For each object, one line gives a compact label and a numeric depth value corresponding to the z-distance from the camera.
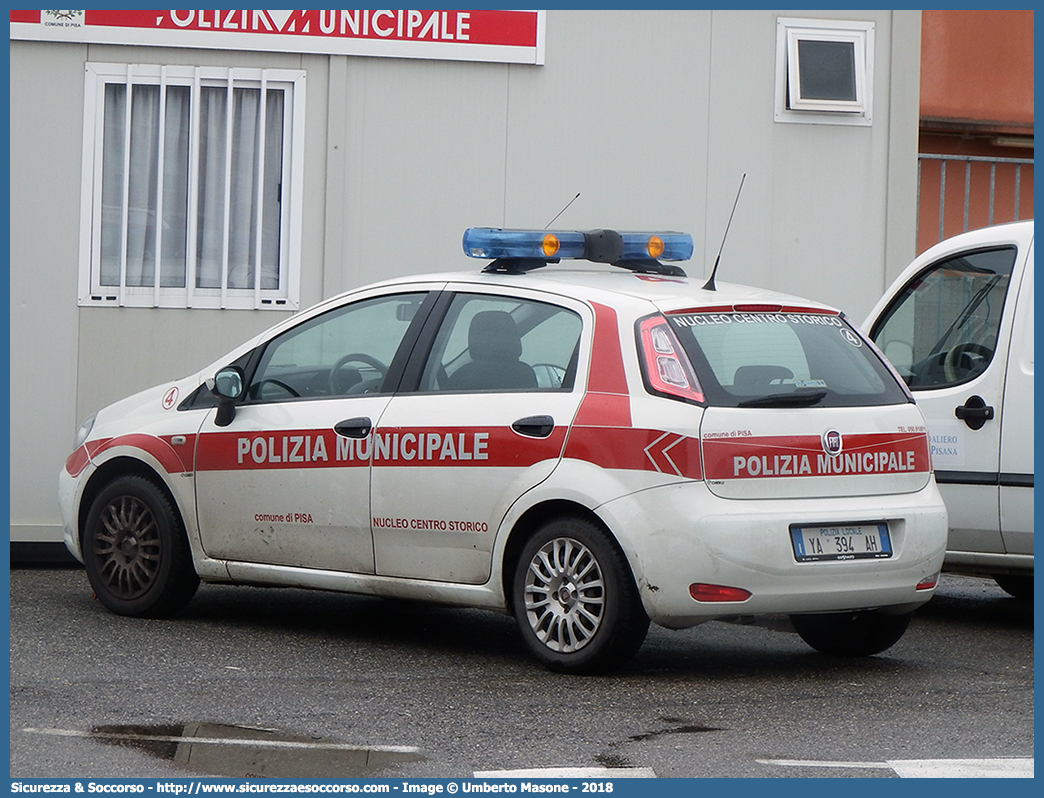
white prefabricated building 20.37
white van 15.71
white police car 12.63
